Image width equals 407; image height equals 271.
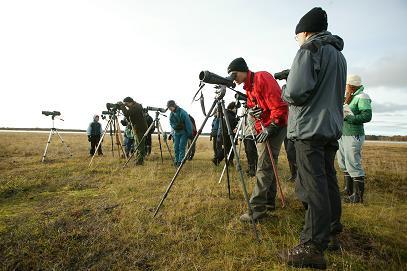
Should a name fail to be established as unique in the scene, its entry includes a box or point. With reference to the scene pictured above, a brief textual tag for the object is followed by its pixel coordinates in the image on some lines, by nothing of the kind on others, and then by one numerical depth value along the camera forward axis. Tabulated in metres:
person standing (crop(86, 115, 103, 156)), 14.93
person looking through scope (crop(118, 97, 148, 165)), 10.54
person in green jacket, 5.60
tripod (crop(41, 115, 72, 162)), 12.79
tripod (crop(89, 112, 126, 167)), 11.33
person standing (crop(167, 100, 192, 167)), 10.31
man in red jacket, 4.37
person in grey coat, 2.95
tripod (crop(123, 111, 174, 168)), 10.49
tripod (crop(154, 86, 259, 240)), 4.24
